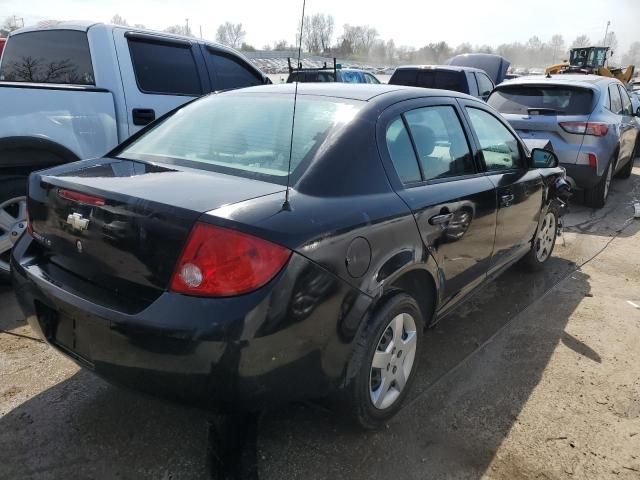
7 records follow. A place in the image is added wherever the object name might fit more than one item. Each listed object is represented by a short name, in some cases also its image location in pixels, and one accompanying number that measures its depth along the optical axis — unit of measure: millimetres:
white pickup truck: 3732
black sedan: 1921
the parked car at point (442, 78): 10712
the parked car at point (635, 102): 12758
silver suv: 6801
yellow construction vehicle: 17625
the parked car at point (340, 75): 13984
